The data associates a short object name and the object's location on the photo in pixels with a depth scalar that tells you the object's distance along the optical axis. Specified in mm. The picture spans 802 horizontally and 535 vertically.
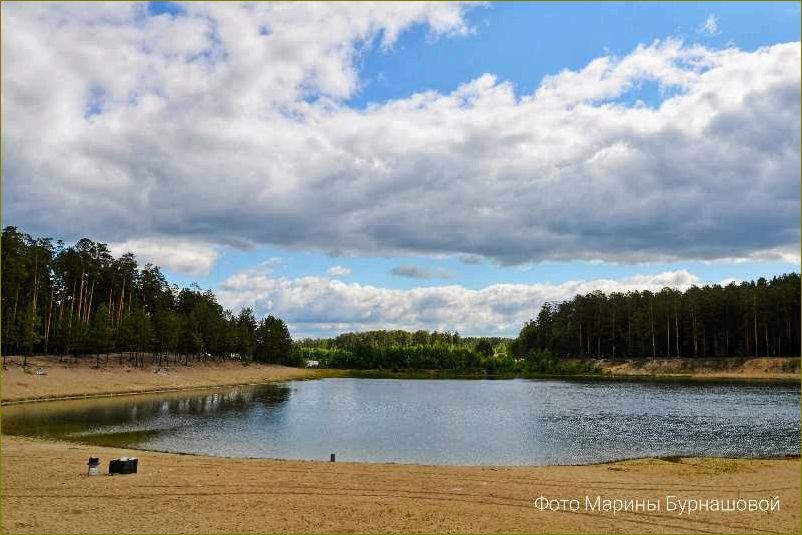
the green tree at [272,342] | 176500
